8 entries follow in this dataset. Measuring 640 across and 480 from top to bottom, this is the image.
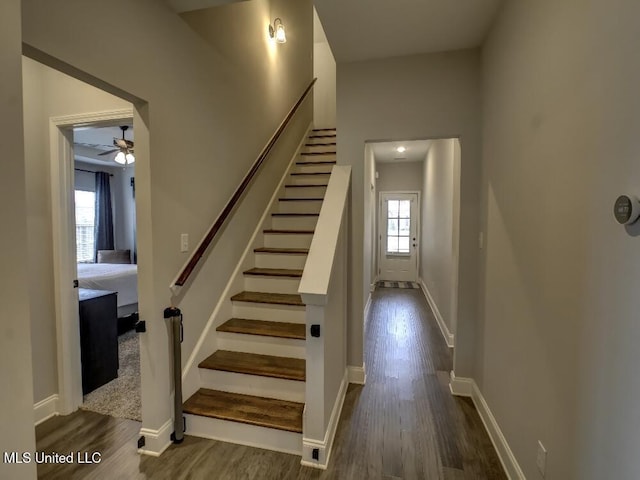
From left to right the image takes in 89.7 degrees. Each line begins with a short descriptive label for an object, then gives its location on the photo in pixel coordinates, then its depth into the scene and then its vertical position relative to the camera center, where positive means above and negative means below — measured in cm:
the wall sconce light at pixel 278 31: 367 +228
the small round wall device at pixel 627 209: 83 +5
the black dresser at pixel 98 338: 260 -93
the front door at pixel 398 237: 711 -19
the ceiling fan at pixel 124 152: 406 +101
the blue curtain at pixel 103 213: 685 +30
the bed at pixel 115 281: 388 -67
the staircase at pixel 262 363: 196 -93
